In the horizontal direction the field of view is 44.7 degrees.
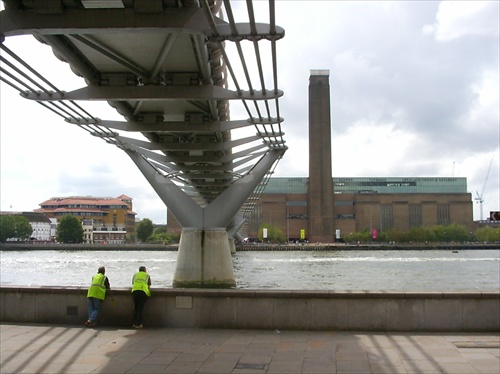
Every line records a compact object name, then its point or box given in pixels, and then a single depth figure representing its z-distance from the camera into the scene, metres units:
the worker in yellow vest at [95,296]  10.82
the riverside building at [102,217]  190.88
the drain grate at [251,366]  7.89
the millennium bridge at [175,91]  9.80
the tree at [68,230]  165.50
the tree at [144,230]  197.40
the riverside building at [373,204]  151.38
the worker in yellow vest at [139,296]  10.76
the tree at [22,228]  173.18
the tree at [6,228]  168.62
